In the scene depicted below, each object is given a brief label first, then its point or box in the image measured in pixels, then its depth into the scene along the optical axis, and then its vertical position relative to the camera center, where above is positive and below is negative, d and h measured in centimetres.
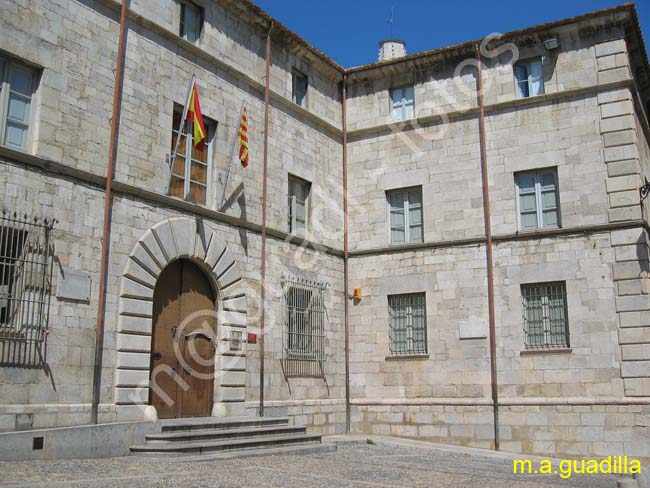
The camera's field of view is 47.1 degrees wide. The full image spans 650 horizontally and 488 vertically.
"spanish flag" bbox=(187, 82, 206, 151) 1246 +448
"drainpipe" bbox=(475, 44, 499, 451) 1410 +267
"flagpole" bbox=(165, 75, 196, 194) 1217 +412
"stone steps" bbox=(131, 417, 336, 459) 1002 -75
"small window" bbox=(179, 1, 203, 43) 1324 +647
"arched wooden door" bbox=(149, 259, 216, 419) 1190 +72
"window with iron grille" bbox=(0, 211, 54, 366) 952 +127
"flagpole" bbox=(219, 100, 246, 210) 1322 +391
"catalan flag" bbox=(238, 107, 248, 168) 1356 +445
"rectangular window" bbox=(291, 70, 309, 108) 1590 +635
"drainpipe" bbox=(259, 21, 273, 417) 1354 +356
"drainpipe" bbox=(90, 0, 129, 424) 1052 +252
